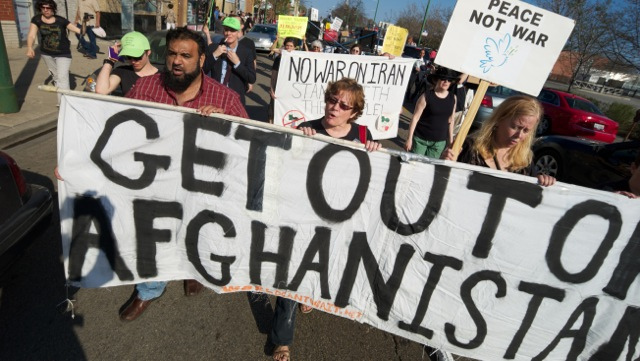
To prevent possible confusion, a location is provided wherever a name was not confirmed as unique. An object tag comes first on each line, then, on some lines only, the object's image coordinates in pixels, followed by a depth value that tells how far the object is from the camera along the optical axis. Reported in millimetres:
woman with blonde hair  2361
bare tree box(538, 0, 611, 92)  16297
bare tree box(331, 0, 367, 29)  55966
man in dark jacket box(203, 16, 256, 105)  4216
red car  9922
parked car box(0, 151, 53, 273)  2301
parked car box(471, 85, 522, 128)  9922
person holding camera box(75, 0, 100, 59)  11319
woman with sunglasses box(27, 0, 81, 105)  5699
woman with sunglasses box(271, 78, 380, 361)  2350
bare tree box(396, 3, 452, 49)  40438
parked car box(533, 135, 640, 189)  5520
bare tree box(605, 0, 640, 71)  14867
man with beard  2412
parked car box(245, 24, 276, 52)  20281
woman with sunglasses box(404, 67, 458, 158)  4113
